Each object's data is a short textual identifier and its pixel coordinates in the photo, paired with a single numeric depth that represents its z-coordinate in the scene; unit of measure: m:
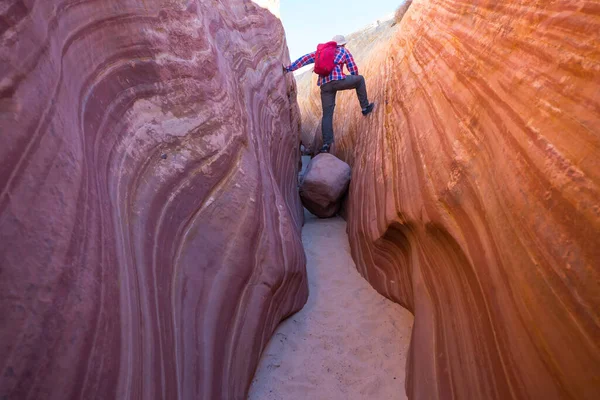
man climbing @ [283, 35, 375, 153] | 4.75
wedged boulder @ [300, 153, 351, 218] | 4.32
